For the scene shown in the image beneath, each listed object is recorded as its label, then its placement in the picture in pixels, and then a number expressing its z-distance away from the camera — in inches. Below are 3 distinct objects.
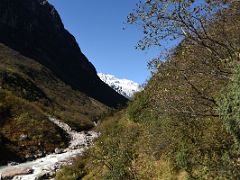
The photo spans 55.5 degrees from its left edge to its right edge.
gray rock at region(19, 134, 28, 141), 1331.8
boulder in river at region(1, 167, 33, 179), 816.2
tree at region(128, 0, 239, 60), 388.5
